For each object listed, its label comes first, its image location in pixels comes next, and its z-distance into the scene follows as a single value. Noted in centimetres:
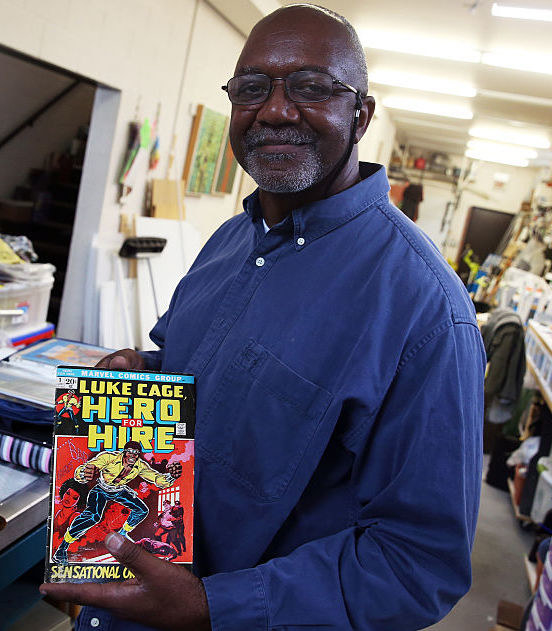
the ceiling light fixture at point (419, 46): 516
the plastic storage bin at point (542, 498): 327
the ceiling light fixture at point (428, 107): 788
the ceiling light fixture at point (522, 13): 391
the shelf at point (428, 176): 1416
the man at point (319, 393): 84
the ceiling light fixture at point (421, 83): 640
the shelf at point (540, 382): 345
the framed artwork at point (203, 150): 445
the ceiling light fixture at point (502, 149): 1054
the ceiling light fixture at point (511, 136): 893
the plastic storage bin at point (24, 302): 248
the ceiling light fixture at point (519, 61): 500
